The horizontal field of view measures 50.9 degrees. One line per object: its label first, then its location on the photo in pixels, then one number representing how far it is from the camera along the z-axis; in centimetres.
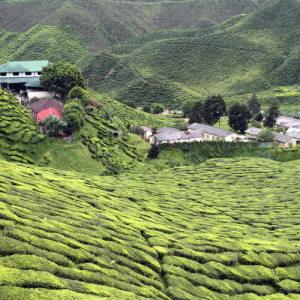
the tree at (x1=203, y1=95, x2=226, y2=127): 10738
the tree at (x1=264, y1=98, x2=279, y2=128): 10912
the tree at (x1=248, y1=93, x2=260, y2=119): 12800
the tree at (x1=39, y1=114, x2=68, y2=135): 5681
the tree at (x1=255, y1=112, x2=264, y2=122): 12469
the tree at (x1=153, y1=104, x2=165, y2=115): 14025
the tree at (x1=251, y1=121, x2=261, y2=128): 11511
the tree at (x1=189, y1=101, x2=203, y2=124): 11356
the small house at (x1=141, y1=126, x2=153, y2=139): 9081
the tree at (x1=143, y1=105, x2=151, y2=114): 14150
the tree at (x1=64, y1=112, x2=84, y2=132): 5856
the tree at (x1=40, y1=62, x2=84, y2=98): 7581
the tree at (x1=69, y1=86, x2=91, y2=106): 7269
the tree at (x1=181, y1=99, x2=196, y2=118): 13196
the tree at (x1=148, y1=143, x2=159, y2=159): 7175
